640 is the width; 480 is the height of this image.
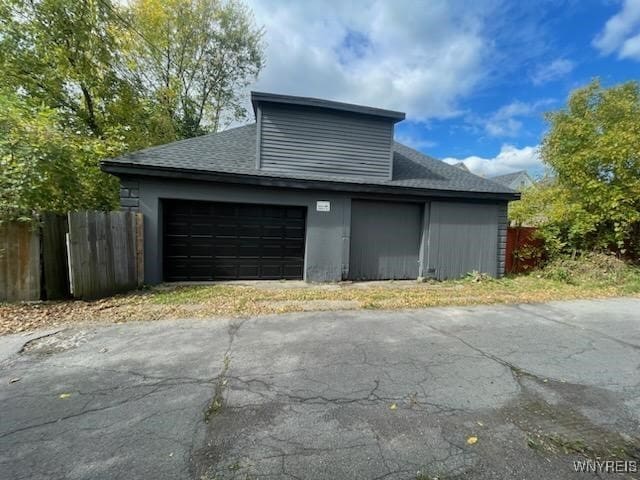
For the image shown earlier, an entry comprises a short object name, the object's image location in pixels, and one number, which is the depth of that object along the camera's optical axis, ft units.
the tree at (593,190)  27.89
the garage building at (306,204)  23.29
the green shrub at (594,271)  27.40
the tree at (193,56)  48.14
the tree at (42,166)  17.08
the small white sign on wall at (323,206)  25.68
